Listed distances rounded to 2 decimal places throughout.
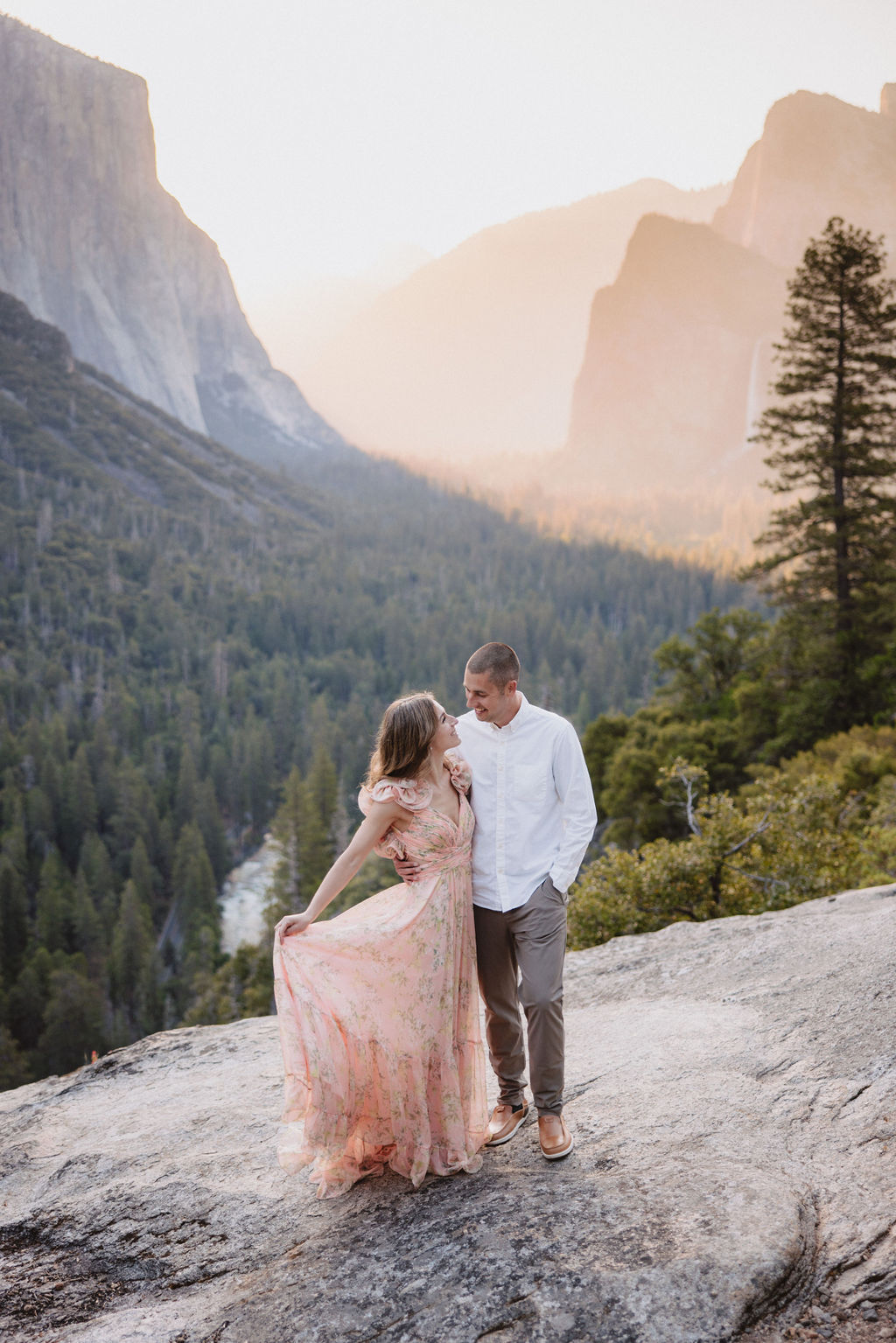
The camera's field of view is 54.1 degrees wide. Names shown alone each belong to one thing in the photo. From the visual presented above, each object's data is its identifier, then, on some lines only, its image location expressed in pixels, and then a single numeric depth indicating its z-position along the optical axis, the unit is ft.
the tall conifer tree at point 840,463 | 76.23
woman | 14.08
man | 14.24
